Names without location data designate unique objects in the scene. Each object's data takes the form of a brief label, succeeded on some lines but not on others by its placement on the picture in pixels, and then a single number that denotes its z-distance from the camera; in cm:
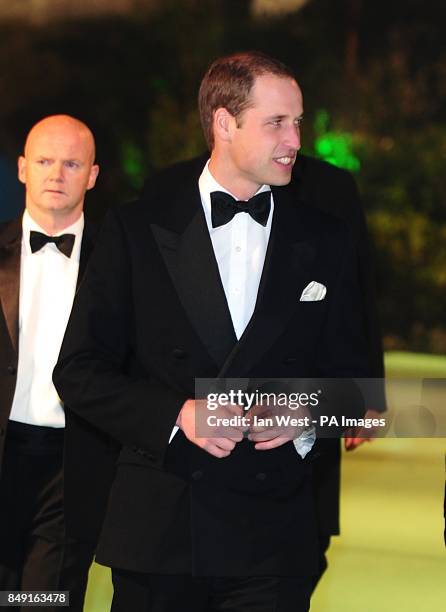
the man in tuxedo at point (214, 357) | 621
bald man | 840
